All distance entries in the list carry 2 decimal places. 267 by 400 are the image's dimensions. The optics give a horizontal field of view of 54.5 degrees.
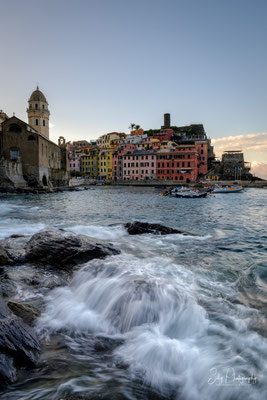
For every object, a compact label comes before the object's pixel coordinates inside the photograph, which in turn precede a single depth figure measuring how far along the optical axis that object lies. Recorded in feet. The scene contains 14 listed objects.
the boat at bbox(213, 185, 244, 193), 165.99
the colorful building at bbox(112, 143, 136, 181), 277.58
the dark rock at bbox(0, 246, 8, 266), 23.37
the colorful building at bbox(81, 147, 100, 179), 302.66
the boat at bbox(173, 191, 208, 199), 131.13
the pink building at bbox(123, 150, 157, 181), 254.47
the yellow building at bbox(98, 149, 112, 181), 291.17
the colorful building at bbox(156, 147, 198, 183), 239.30
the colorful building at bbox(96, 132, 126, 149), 333.09
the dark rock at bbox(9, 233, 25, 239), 35.53
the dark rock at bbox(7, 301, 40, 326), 14.39
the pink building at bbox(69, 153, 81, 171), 315.37
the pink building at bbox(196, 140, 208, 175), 258.78
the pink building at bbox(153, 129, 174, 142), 293.88
